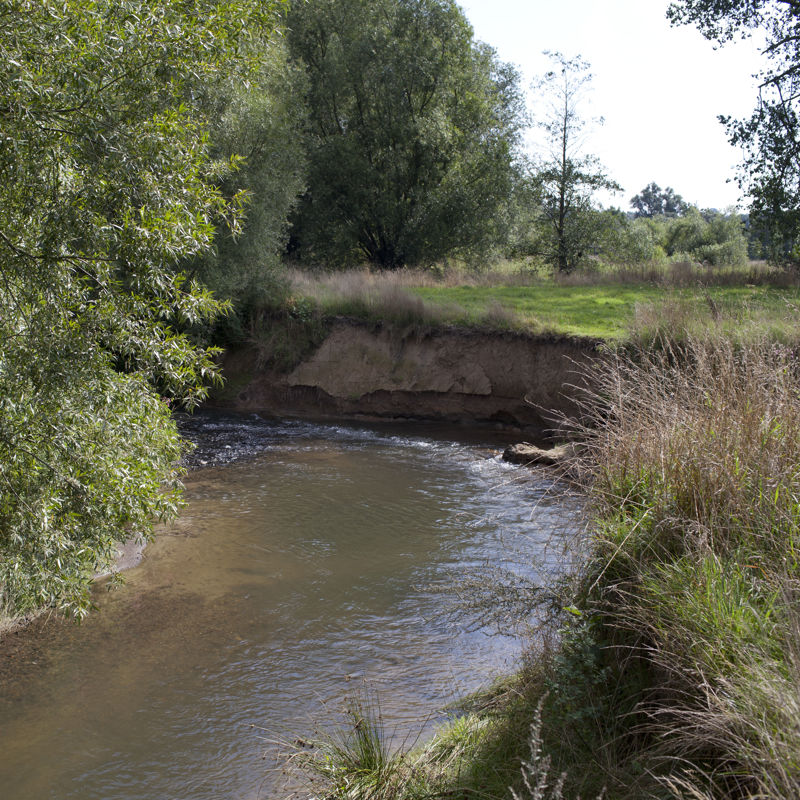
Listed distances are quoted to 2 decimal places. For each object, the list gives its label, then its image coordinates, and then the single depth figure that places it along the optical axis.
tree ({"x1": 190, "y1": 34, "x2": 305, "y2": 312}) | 16.14
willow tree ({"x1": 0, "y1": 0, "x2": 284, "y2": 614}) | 4.64
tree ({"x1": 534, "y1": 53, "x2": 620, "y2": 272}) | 25.42
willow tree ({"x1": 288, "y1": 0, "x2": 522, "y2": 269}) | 22.88
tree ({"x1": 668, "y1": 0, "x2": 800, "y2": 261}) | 17.44
